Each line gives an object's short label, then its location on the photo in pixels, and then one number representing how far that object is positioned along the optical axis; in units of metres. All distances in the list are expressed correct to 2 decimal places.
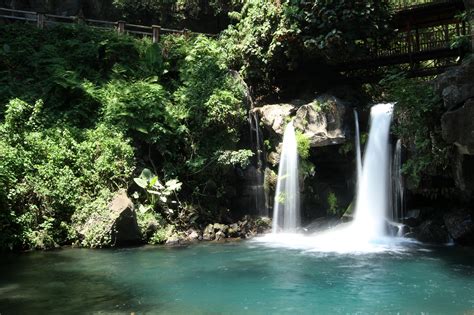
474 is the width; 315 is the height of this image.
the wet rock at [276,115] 17.94
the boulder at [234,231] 16.50
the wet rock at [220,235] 16.11
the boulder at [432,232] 14.48
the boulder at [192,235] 15.94
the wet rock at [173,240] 15.38
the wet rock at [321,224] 16.92
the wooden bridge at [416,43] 17.95
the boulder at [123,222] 14.23
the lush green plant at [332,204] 17.36
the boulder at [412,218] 15.46
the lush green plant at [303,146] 17.08
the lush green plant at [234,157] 16.88
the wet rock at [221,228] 16.47
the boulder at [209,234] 16.08
